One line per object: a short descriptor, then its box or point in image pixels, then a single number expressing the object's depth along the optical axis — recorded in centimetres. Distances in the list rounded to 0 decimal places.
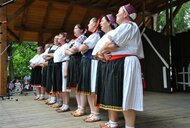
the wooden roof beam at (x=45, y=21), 855
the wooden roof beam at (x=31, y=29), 920
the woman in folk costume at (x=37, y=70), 562
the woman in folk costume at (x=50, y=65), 416
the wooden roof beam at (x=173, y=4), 868
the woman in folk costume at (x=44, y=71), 486
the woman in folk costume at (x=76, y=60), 342
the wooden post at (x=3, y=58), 617
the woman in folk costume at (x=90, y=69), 307
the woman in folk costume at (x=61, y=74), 385
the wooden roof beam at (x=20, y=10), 671
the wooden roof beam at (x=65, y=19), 876
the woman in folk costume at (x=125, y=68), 229
